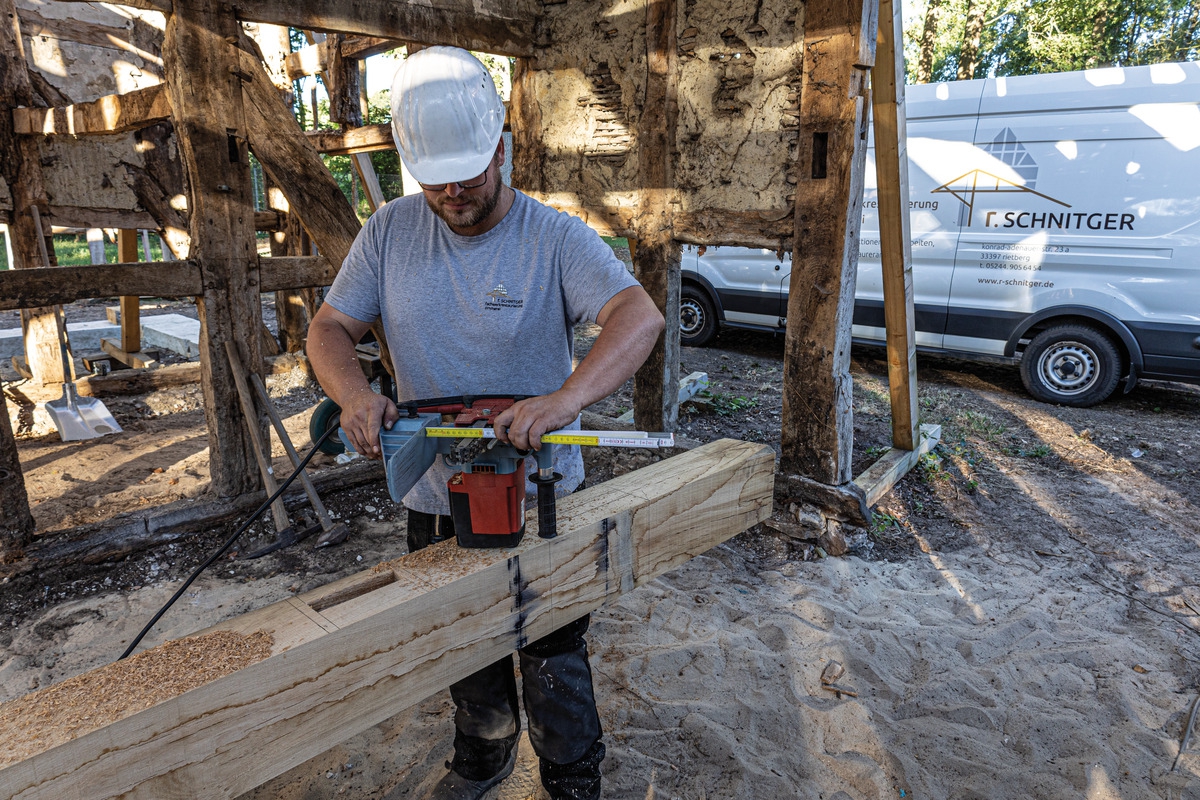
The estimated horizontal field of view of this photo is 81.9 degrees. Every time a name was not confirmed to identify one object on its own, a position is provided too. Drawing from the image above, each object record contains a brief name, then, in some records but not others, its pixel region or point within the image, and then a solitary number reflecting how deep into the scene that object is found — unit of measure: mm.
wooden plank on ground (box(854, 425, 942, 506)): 3922
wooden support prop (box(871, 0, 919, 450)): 3485
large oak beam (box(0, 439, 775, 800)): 1080
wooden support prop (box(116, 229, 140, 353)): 6637
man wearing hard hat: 1685
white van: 5164
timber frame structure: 3221
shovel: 5074
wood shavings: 1051
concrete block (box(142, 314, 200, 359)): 7453
